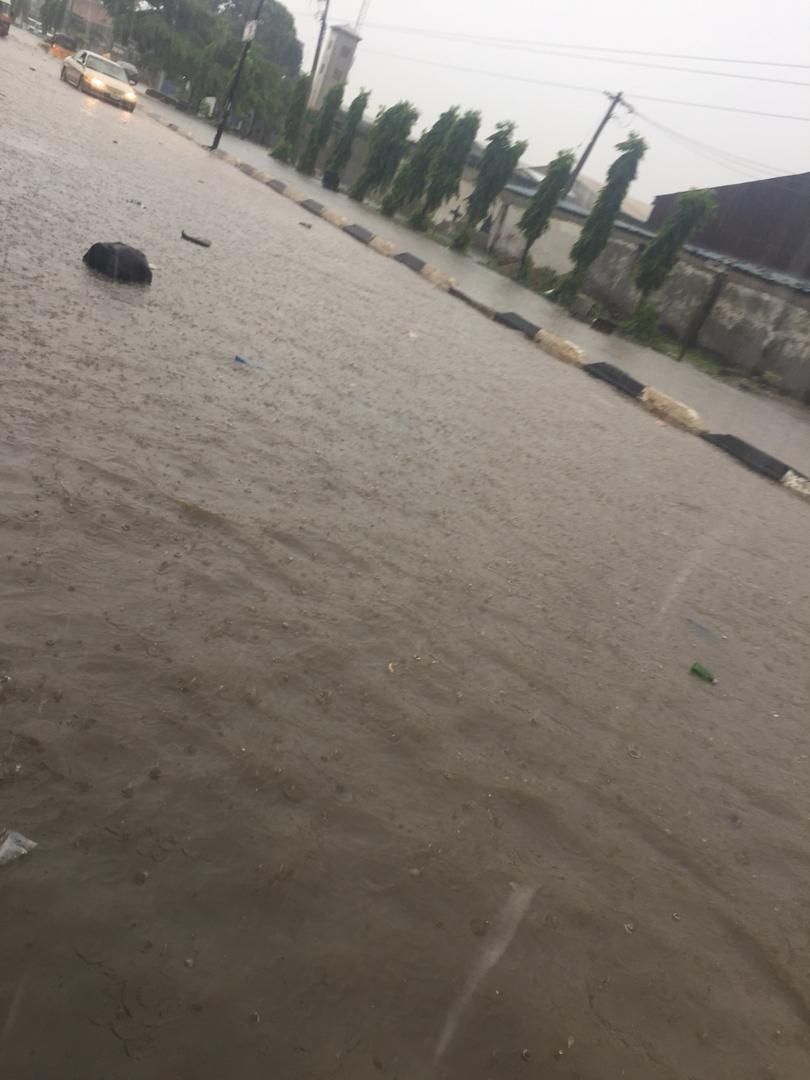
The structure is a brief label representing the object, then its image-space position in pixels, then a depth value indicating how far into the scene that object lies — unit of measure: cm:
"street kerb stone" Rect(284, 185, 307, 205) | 2185
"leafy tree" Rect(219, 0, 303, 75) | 6209
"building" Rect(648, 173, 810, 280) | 2758
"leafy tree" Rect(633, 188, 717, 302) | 2195
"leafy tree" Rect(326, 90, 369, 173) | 3478
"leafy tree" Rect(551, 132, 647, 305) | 2452
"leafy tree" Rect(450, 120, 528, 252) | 2888
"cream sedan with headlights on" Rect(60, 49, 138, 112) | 2445
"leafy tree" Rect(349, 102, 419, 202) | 3262
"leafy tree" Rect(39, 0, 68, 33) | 5428
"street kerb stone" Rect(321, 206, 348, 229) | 2022
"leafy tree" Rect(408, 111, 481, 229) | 2998
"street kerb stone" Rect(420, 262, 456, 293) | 1639
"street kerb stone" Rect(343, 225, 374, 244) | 1902
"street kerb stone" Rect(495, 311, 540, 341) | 1436
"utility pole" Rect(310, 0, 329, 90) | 4407
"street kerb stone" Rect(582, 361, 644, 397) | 1252
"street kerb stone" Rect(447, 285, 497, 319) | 1514
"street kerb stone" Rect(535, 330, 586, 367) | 1345
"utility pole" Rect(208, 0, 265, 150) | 2630
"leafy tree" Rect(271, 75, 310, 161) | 3897
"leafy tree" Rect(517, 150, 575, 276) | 2619
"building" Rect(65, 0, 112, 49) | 6662
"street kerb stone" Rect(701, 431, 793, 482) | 1034
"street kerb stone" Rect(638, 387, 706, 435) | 1153
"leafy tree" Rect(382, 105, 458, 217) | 3123
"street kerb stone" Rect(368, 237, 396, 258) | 1834
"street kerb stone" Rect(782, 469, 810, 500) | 1002
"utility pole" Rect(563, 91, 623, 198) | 3528
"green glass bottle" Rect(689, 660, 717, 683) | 407
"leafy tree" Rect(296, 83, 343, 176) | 3600
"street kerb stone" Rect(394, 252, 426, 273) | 1741
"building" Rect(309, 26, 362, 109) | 6306
